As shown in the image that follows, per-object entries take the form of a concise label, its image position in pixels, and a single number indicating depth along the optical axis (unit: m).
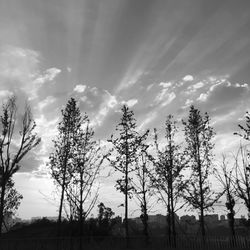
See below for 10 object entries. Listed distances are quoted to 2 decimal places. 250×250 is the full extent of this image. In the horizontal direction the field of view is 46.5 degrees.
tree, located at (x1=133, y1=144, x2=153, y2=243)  26.61
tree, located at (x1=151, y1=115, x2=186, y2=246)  25.13
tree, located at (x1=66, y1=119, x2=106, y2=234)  17.47
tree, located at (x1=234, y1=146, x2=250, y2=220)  15.71
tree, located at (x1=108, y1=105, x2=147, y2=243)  24.86
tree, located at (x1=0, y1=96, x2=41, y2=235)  14.41
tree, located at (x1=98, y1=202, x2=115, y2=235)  30.90
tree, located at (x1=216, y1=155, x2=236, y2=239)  24.38
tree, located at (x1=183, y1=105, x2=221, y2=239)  24.73
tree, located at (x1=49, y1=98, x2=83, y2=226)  20.64
